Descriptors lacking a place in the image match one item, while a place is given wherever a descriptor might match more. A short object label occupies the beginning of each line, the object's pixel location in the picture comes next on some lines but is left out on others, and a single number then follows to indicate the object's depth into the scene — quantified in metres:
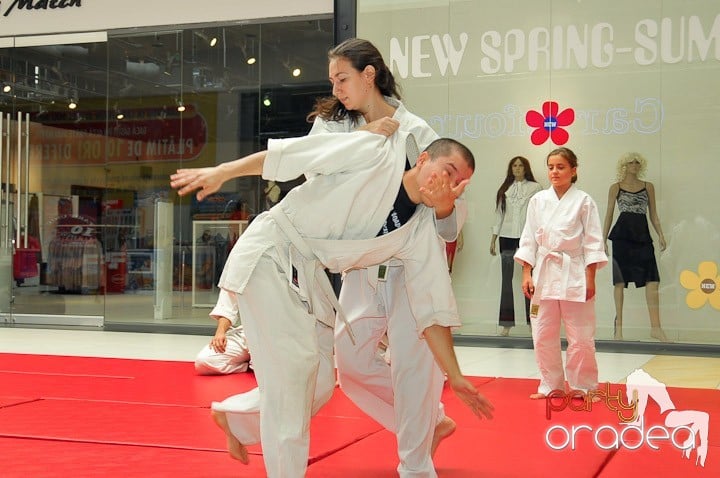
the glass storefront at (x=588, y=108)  7.25
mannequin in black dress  7.36
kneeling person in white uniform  5.30
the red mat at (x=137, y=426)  3.47
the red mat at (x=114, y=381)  4.71
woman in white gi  2.83
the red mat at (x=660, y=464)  3.03
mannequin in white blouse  7.68
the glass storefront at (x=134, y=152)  8.80
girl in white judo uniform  4.99
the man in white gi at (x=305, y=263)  2.45
